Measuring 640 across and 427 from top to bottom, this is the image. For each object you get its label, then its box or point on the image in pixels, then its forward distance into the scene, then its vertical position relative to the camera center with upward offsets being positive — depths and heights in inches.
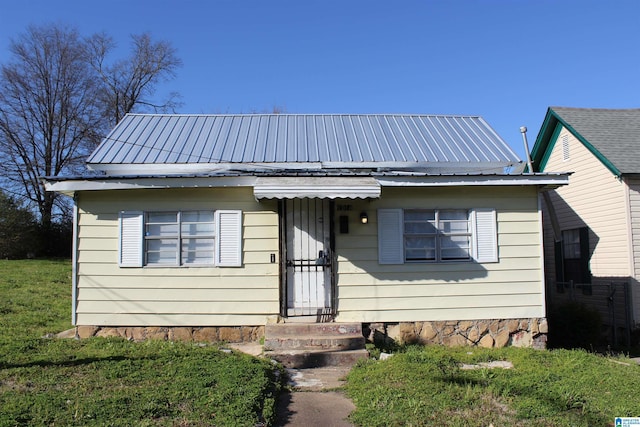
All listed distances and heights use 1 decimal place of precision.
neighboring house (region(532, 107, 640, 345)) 457.1 +42.6
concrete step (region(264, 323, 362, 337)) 321.4 -44.7
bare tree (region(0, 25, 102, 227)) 1039.0 +298.3
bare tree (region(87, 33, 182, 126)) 1163.9 +411.7
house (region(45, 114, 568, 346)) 344.2 +2.8
